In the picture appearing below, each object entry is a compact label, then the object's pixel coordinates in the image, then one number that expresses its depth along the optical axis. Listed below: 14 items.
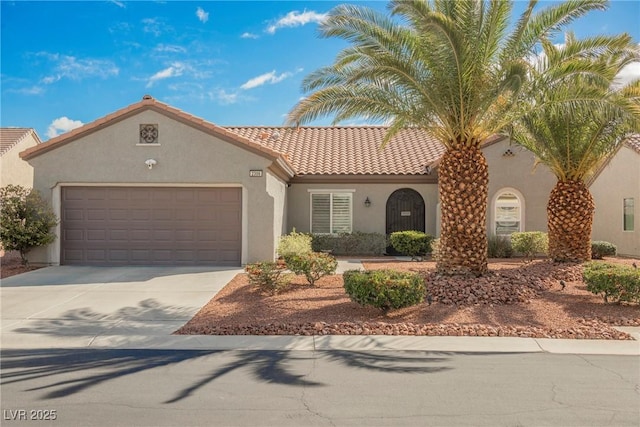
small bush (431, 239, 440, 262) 14.08
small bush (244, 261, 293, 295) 9.73
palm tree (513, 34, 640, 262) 9.48
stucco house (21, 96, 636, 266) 13.55
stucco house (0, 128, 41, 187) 23.16
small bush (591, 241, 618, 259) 15.71
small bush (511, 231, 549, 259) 15.80
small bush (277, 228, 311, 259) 13.72
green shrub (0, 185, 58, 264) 12.75
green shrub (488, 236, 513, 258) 16.09
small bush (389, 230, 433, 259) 16.38
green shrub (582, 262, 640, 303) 8.38
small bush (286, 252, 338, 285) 10.34
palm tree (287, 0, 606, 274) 9.09
